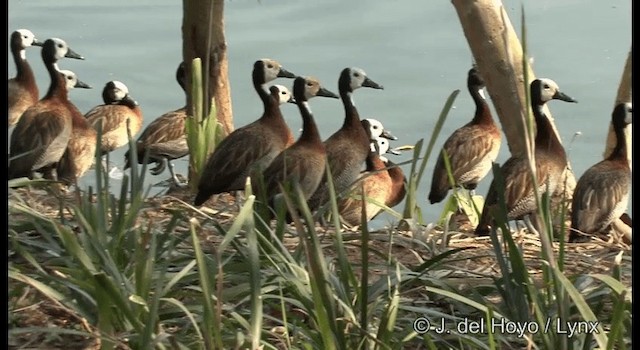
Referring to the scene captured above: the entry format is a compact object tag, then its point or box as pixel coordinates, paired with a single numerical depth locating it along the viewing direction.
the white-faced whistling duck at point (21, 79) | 18.87
